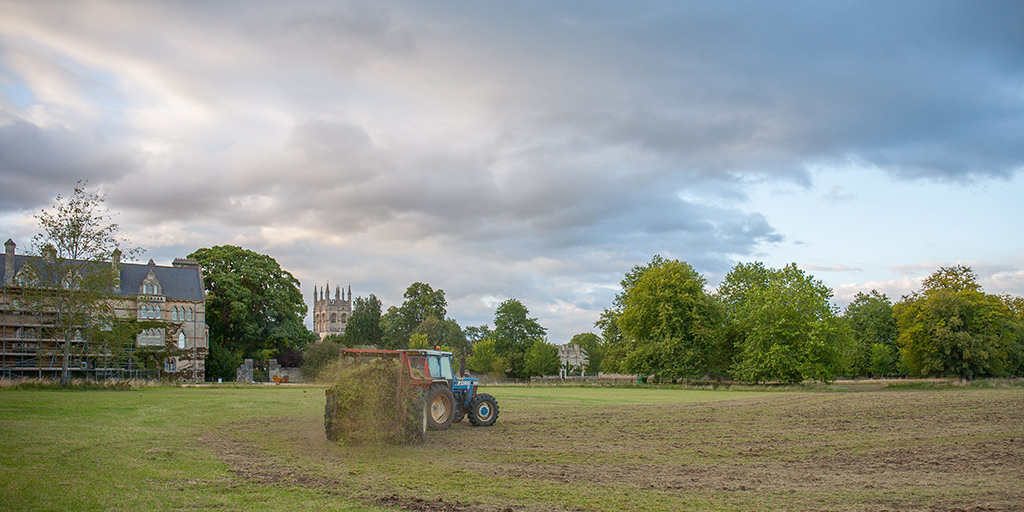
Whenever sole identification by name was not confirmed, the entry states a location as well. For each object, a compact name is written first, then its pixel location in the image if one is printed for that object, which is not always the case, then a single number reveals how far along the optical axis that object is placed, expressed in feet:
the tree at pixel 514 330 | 310.04
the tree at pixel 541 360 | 288.71
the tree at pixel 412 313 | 347.97
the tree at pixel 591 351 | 384.27
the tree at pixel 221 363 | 211.41
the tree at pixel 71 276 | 122.21
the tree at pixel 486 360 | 287.89
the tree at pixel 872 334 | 268.82
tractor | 50.80
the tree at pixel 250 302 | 229.66
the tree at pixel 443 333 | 334.85
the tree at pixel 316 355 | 219.61
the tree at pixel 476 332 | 434.30
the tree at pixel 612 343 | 224.49
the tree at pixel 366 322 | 358.53
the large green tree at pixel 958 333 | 190.49
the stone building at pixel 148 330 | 175.42
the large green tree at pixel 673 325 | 195.72
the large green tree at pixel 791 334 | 180.86
